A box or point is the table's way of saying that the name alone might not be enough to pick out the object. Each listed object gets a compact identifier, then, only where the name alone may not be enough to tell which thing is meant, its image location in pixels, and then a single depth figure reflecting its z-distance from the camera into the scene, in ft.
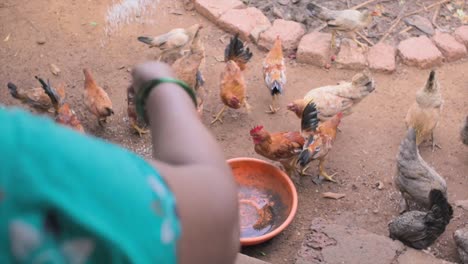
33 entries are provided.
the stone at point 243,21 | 21.61
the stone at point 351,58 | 20.38
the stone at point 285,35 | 20.98
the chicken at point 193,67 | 17.16
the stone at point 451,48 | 20.65
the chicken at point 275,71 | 18.02
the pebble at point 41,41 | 21.09
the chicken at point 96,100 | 17.10
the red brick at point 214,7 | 22.30
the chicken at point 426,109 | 16.52
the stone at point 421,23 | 21.66
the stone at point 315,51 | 20.49
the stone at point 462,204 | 15.10
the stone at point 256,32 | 21.24
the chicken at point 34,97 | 17.12
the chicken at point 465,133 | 16.61
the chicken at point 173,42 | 19.36
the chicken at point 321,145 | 15.23
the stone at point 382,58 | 20.22
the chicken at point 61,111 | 15.79
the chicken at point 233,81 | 17.62
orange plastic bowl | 14.44
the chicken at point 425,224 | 13.01
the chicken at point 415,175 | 14.30
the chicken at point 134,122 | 17.06
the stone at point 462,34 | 20.93
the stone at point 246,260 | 11.00
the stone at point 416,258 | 11.84
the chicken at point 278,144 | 15.33
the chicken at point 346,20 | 20.04
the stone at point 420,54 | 20.40
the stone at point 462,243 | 13.10
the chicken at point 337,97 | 17.16
